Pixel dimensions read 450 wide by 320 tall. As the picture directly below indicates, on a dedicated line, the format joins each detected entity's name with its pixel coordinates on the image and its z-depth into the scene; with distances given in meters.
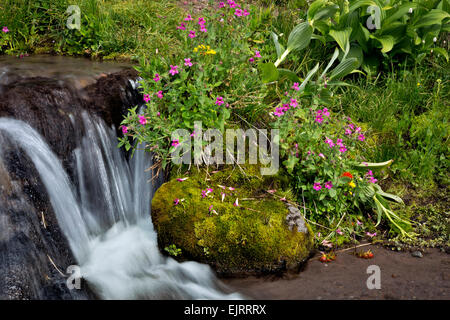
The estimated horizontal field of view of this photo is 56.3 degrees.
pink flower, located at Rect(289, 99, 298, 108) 3.41
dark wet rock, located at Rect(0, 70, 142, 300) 2.63
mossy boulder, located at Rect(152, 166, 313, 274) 3.06
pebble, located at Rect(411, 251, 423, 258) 3.20
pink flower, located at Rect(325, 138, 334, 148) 3.38
